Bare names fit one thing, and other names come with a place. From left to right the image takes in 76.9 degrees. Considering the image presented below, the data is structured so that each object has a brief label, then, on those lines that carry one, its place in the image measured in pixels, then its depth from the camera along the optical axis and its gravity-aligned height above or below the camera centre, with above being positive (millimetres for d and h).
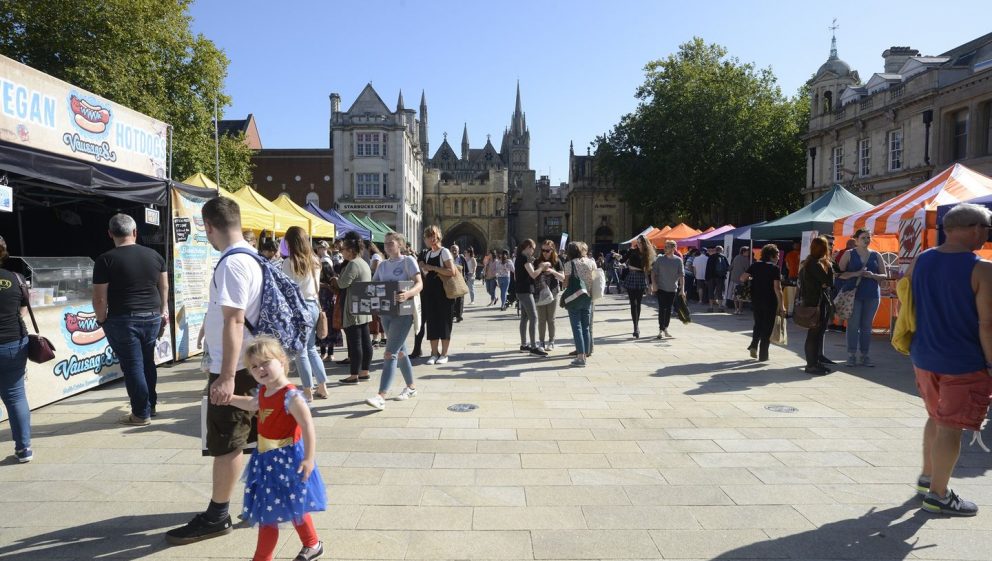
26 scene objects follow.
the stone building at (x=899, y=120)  22203 +5995
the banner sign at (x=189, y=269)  8469 -37
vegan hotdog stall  6070 +973
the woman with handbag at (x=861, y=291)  8477 -354
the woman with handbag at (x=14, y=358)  4438 -658
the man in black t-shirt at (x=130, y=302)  5266 -304
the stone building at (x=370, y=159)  45312 +7835
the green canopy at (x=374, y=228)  23828 +1562
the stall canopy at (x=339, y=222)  18653 +1435
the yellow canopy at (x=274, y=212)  11914 +1105
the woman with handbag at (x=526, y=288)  9492 -341
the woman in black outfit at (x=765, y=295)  8703 -418
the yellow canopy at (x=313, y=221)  14289 +1064
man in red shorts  3523 -435
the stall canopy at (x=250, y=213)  10159 +920
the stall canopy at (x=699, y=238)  22422 +1018
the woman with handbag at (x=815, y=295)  7980 -382
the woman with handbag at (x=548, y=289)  9352 -358
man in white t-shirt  3195 -463
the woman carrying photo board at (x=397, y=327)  5977 -590
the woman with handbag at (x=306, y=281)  5797 -153
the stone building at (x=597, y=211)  64375 +5655
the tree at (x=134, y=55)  20125 +7339
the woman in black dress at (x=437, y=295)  7828 -389
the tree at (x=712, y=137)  37312 +7843
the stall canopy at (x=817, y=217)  13312 +1073
